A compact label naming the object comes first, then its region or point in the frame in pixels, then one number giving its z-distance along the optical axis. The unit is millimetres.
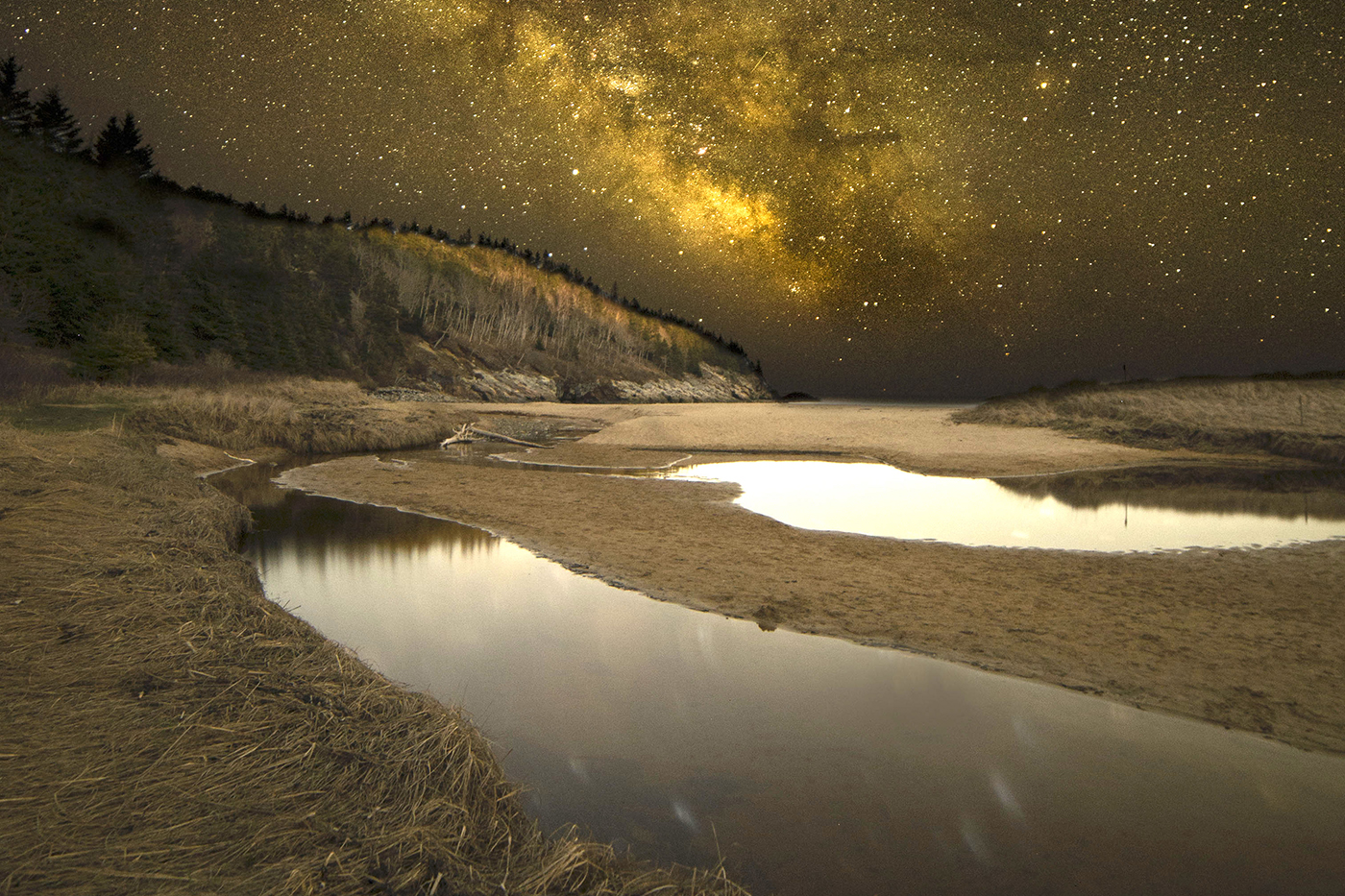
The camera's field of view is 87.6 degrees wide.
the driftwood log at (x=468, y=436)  25531
